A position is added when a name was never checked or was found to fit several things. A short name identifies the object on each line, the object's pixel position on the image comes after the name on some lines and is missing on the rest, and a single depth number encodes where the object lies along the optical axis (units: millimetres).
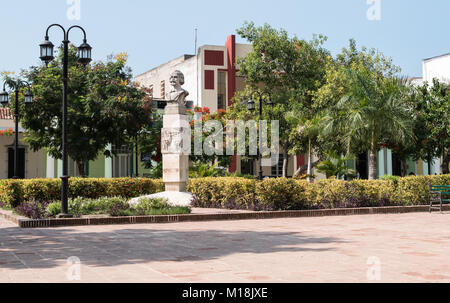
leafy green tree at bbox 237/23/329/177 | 32469
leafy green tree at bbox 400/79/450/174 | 26156
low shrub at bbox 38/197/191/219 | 14500
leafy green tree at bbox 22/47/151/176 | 27688
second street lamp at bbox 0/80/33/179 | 21891
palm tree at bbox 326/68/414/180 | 19828
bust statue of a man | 19719
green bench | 17234
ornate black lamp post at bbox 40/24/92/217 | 13727
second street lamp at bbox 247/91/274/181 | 23944
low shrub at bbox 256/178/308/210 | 16609
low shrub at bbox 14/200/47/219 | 13758
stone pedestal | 19484
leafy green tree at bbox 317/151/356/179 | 26906
